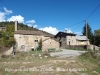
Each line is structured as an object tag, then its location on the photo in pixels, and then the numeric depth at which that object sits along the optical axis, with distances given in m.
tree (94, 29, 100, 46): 27.08
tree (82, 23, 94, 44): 32.31
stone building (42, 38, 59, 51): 17.74
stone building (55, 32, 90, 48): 25.91
